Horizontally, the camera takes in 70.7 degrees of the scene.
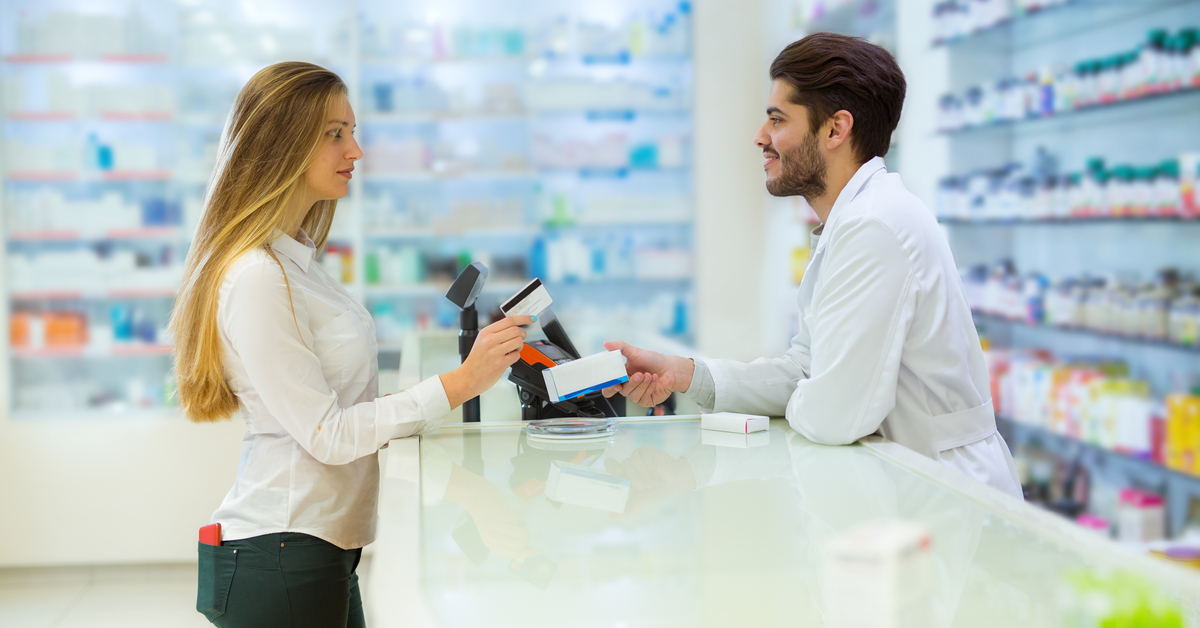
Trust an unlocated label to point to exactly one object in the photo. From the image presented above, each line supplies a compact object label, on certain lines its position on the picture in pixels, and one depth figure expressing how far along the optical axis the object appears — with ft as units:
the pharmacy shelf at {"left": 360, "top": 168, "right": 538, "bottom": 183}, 17.01
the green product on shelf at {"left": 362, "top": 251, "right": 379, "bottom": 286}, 17.28
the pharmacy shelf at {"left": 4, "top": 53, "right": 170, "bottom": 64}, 14.62
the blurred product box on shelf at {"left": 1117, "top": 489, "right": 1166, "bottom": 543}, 10.05
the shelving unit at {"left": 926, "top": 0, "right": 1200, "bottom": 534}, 10.02
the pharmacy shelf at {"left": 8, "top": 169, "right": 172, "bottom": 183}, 14.51
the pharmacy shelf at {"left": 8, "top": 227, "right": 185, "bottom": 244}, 14.53
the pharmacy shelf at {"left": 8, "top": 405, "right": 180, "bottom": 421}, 13.33
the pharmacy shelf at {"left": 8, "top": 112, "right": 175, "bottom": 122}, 14.61
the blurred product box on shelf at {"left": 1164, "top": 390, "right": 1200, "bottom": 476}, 8.99
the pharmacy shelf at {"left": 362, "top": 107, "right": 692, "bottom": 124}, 16.94
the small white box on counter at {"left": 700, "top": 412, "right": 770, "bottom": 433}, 5.18
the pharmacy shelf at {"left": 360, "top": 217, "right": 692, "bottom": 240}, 17.13
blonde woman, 4.81
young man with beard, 4.75
